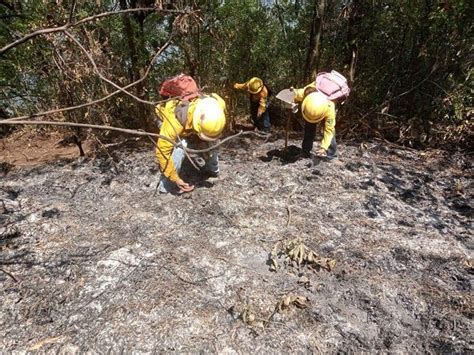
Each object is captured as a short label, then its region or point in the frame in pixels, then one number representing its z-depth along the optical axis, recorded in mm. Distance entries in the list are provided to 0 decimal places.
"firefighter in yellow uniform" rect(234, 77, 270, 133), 5320
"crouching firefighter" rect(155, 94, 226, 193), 3396
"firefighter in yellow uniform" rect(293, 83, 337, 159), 3854
